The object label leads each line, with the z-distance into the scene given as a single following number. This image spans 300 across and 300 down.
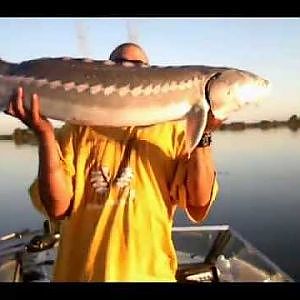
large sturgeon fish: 1.39
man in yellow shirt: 1.21
